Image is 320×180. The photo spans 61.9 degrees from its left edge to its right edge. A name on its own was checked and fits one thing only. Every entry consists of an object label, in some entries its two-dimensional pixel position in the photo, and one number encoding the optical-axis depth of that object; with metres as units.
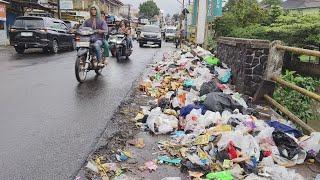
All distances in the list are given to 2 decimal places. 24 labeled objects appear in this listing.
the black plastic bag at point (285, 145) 2.93
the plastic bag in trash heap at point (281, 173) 2.55
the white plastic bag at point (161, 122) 3.57
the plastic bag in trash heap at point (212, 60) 7.48
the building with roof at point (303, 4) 41.56
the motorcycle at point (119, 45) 11.38
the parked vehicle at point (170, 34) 33.01
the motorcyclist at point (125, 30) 11.94
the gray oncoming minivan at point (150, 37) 21.55
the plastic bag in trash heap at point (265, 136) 3.09
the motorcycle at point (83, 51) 6.36
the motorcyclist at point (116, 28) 12.12
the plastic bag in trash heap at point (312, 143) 2.97
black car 12.54
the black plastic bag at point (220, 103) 3.95
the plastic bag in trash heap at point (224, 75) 6.08
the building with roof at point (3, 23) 18.03
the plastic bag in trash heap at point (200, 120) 3.46
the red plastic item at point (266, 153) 2.88
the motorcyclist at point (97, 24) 6.90
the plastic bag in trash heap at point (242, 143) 2.83
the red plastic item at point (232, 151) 2.78
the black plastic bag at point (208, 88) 4.83
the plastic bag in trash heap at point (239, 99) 4.30
